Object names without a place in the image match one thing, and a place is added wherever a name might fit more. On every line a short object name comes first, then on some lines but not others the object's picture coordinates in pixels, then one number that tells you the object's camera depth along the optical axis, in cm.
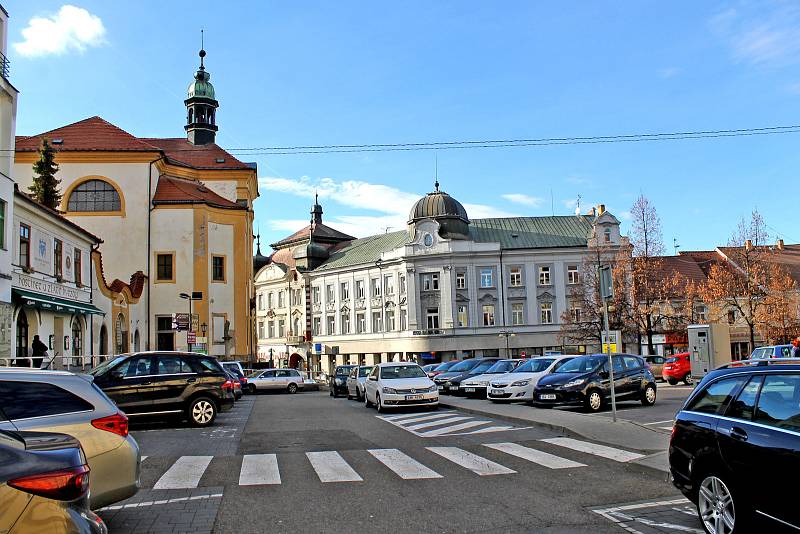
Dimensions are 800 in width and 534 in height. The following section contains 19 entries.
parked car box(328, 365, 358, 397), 3238
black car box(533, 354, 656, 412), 1828
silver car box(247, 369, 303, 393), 3909
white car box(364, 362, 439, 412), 2041
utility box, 2930
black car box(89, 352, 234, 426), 1562
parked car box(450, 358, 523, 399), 2488
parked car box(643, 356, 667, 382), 3544
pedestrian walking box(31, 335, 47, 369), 2308
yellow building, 4784
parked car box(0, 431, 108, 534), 340
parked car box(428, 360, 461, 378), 3402
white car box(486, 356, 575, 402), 2112
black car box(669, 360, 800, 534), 525
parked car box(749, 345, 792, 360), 2078
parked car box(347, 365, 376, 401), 2764
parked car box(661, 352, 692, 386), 3322
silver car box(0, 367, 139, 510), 630
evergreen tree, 4241
